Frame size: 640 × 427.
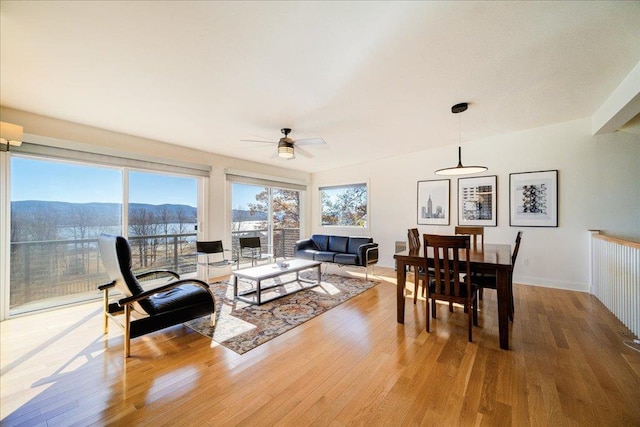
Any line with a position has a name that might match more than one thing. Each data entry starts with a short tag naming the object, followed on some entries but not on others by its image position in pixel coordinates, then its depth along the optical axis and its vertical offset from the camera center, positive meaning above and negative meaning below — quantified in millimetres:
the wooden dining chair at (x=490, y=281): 2838 -804
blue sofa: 4840 -821
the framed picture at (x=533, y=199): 4215 +224
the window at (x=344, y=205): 6434 +194
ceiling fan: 3564 +939
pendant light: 3170 +544
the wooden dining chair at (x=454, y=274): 2479 -625
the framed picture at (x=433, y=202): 5176 +209
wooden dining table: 2357 -569
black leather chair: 2271 -870
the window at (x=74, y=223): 3145 -144
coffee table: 3463 -869
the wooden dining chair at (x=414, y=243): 3579 -465
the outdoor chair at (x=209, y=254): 4422 -763
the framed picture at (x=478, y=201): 4691 +212
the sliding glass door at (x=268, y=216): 5543 -81
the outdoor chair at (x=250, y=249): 5312 -778
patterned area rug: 2583 -1249
